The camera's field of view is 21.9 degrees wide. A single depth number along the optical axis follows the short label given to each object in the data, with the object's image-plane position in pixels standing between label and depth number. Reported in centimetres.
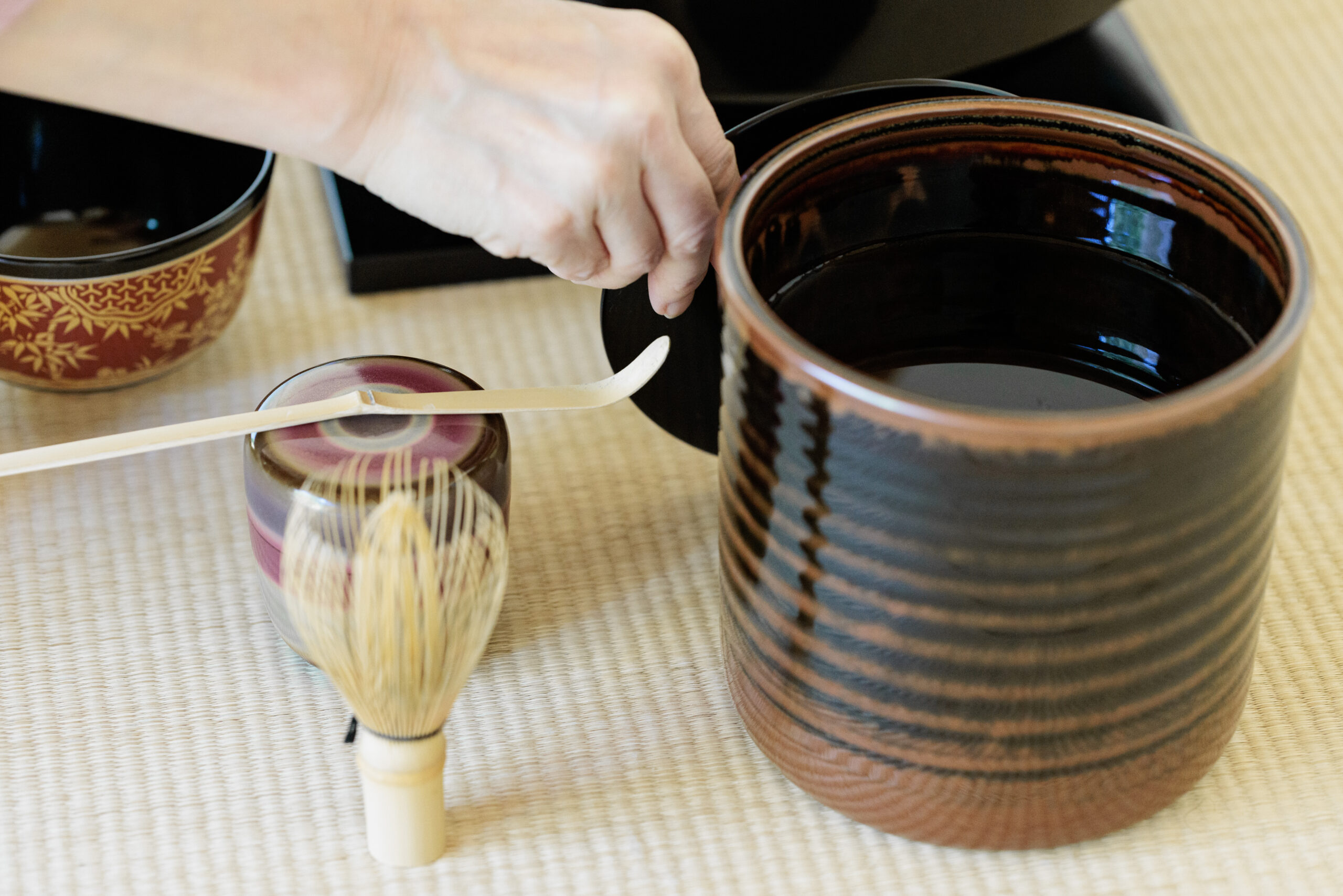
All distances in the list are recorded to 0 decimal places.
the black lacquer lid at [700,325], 101
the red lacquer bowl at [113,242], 106
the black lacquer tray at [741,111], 116
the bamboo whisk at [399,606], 91
